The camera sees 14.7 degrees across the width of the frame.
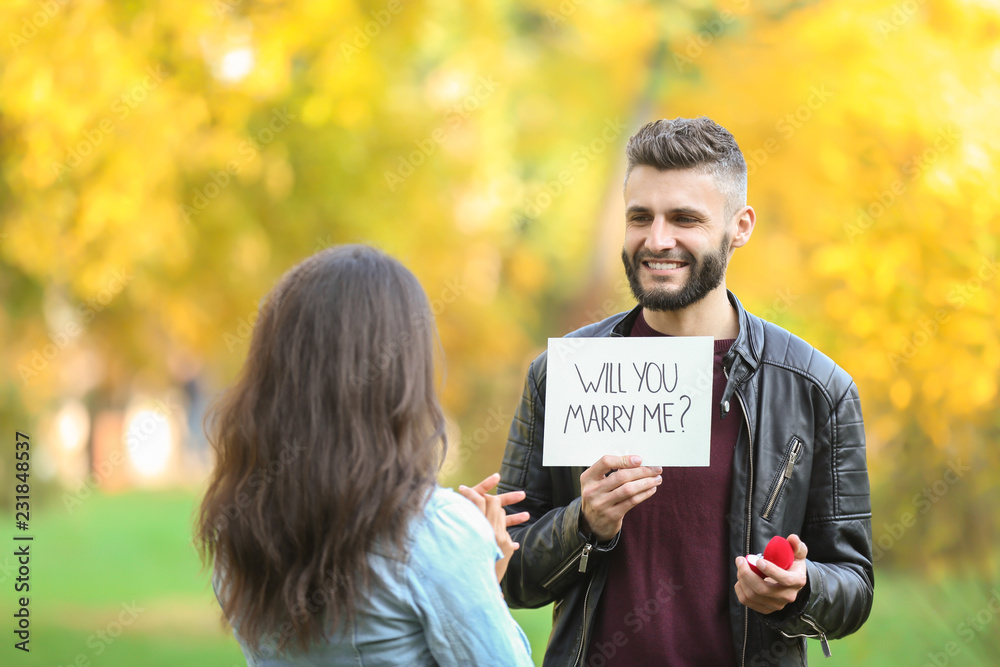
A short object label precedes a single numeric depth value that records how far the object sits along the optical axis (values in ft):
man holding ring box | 15.52
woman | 14.57
